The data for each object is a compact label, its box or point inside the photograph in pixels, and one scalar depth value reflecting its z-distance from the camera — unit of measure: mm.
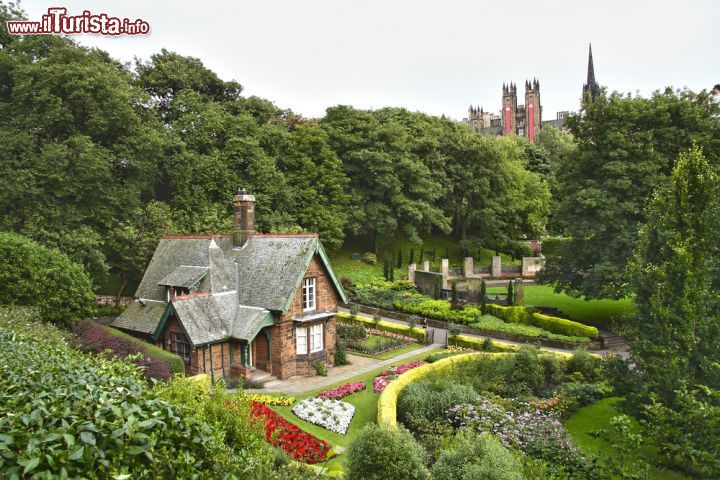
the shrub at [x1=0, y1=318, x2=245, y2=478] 4729
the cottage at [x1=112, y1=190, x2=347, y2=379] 22953
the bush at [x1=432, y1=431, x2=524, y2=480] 10578
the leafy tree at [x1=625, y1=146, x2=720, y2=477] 15516
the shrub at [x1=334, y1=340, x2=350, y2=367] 26375
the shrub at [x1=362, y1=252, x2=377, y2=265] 50541
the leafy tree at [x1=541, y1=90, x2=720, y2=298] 30938
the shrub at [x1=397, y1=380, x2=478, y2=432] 18203
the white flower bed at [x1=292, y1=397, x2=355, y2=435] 18469
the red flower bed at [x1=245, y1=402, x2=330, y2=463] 15297
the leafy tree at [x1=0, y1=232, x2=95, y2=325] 21812
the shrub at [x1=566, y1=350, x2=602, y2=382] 23547
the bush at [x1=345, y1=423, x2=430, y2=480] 12125
